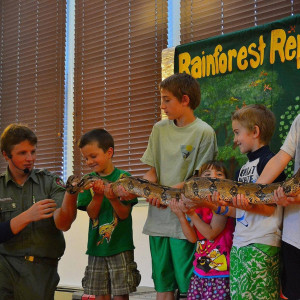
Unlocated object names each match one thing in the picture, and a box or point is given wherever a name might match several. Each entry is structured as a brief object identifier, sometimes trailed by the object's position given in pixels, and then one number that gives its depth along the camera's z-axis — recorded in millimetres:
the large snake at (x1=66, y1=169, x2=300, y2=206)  2859
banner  4145
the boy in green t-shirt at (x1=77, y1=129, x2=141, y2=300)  3486
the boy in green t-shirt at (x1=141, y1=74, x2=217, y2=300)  3441
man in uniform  3346
